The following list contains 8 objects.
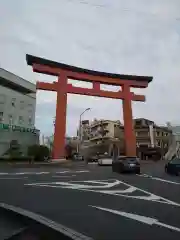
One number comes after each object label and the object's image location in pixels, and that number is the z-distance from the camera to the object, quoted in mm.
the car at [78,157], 36282
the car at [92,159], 32285
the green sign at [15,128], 28773
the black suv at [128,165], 14230
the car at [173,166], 14031
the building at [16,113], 29219
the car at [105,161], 23740
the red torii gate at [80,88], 22368
